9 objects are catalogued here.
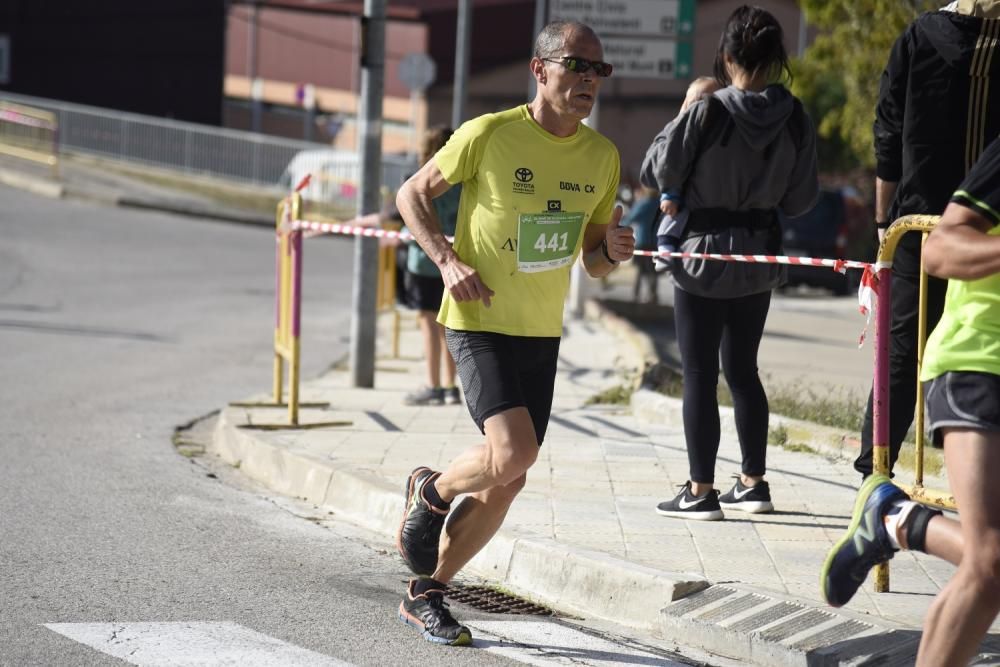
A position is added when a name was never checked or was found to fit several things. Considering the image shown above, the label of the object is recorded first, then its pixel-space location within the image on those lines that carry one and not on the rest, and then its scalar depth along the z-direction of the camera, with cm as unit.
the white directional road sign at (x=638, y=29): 3009
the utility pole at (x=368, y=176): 2011
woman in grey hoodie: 1247
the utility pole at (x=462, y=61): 4066
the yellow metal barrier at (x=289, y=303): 1733
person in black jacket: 1109
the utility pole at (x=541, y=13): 3237
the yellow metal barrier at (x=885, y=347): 1004
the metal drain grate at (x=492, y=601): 1098
